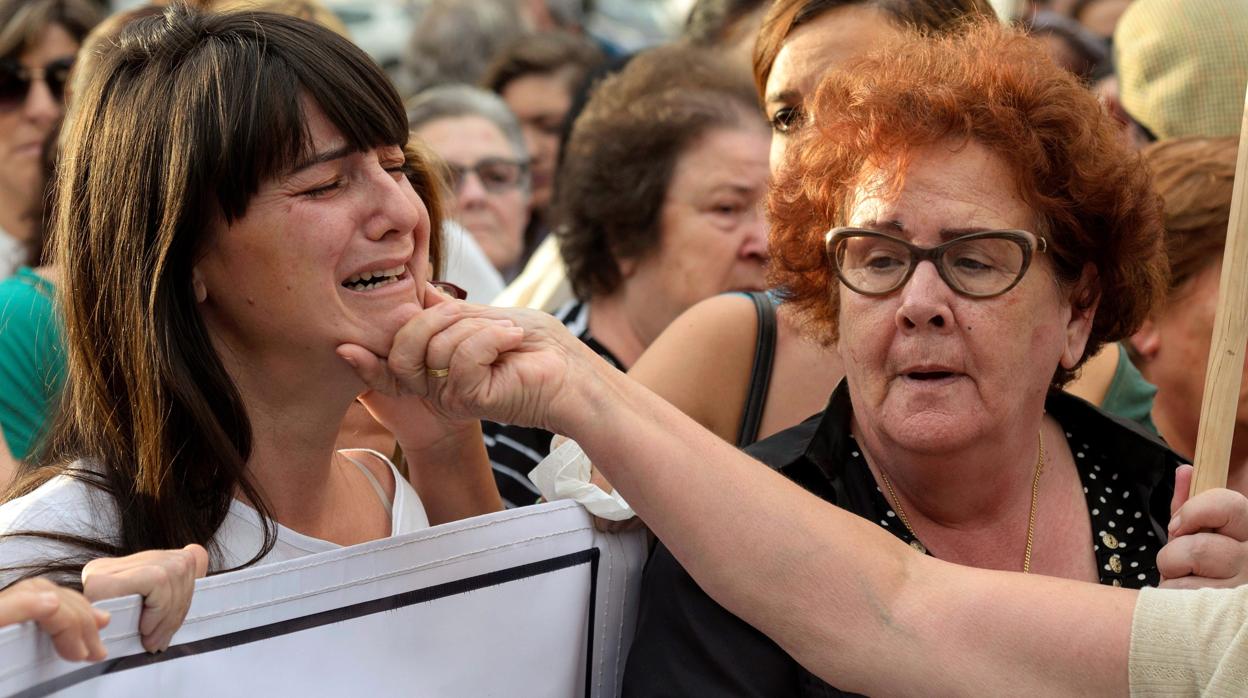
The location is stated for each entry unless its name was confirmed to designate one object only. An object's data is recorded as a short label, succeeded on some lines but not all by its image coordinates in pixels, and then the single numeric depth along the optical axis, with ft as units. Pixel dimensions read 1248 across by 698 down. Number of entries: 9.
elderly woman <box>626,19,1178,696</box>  7.89
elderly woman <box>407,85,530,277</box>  18.85
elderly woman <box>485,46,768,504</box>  12.80
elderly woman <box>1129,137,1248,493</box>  11.28
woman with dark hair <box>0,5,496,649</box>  6.99
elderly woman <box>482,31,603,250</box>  22.06
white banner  5.90
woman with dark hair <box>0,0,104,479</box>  13.19
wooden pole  7.07
